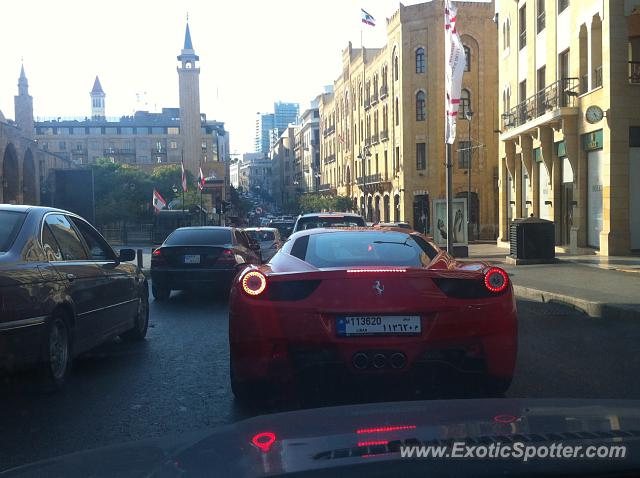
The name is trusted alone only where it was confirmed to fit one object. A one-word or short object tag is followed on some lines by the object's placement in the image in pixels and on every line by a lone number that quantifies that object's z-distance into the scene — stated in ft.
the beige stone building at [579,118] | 72.95
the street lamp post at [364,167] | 221.25
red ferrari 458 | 15.16
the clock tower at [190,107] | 360.89
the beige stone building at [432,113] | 174.60
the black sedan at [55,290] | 16.62
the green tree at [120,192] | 173.17
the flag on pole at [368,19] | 165.31
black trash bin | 67.92
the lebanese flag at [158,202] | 142.82
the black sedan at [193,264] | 40.93
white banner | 64.64
